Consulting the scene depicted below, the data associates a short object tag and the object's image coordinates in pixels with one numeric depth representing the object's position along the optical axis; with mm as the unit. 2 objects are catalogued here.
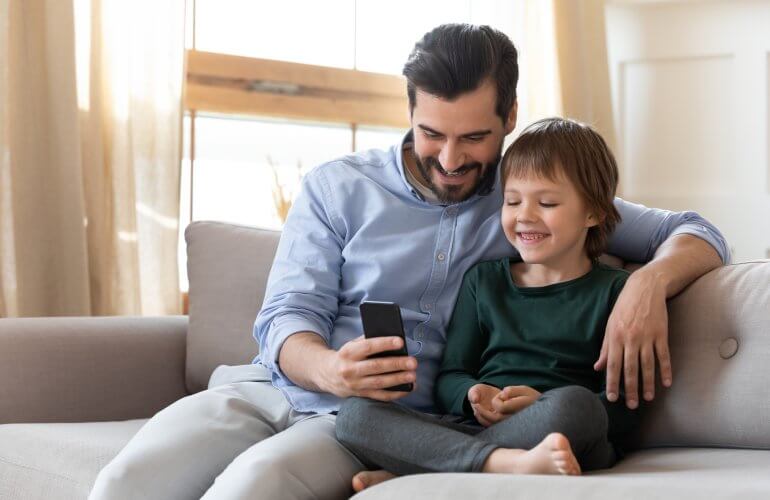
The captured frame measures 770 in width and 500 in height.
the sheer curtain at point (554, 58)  3691
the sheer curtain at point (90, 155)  2582
